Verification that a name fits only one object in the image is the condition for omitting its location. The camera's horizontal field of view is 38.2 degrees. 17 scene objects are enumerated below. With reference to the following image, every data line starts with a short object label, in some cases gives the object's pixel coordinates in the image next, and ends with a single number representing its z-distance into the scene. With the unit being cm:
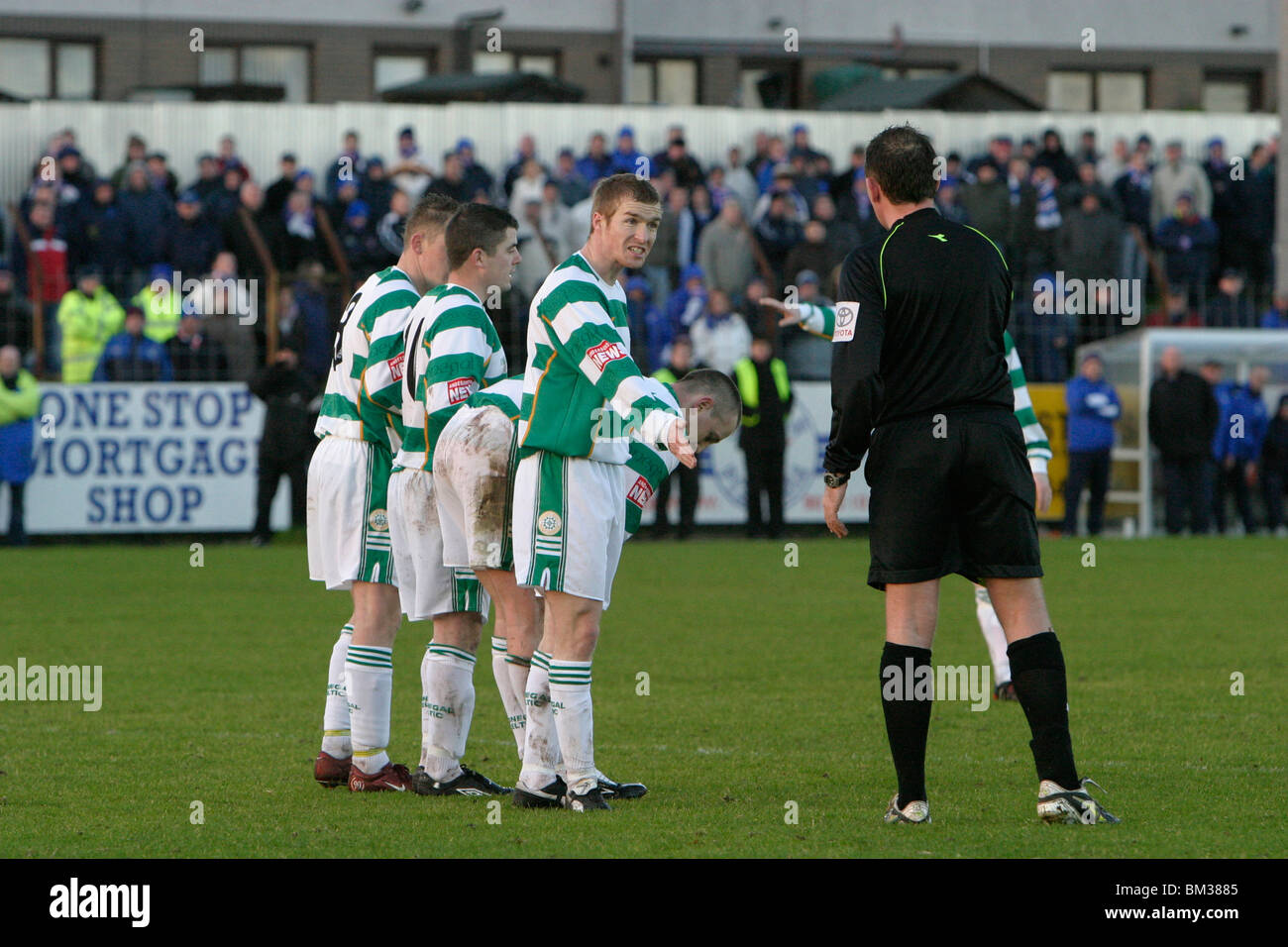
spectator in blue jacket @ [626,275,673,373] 2294
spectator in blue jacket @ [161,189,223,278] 2236
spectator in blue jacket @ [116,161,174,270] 2262
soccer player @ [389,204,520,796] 727
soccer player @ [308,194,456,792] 743
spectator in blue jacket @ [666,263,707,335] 2322
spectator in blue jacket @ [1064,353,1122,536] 2281
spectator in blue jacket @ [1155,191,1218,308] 2562
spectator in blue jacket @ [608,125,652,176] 2555
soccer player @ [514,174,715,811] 669
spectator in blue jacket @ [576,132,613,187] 2538
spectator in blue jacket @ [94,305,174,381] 2147
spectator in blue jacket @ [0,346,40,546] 2062
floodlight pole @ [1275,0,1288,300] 2522
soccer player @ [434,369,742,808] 697
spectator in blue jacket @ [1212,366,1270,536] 2384
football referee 639
